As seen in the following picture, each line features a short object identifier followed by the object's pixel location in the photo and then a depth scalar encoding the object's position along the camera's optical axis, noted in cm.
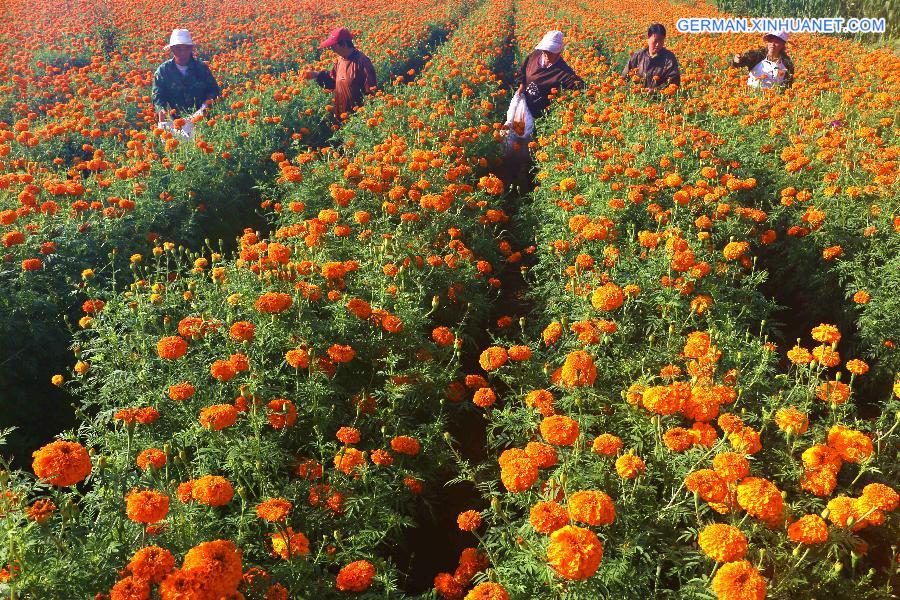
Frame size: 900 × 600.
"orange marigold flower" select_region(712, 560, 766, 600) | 157
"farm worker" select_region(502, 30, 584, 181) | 812
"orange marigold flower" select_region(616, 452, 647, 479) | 206
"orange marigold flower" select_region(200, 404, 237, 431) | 217
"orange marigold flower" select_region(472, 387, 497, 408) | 267
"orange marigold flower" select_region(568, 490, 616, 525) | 181
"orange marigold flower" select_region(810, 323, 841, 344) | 279
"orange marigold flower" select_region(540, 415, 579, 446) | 210
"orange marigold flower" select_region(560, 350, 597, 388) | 244
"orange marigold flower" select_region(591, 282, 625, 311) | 302
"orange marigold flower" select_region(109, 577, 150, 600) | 147
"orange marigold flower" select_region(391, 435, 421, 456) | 250
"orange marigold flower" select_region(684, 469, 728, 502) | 194
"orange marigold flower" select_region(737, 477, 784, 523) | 186
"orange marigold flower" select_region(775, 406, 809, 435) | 226
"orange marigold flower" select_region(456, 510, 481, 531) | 219
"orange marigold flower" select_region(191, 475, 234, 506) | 187
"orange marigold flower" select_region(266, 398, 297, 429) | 242
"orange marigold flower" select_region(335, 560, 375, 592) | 192
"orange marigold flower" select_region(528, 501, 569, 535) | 181
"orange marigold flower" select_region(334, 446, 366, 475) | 231
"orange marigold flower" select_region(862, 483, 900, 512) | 188
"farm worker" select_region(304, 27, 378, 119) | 822
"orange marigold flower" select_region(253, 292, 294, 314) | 271
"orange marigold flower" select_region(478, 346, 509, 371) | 275
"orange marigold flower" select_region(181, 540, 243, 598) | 149
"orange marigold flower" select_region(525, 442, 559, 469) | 206
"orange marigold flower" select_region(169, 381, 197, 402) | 230
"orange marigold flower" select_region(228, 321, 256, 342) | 259
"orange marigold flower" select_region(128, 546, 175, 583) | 151
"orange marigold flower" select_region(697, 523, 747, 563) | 171
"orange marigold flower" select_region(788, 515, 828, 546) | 189
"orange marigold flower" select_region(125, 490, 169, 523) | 165
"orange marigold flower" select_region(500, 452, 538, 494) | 199
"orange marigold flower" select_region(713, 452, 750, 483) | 193
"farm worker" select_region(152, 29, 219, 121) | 777
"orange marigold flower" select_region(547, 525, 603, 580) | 161
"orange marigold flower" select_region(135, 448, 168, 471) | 210
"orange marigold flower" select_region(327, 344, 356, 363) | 268
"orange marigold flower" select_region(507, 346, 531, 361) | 279
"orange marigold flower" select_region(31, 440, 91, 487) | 169
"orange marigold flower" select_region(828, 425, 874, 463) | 215
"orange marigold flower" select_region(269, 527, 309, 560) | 193
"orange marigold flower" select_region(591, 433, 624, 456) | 225
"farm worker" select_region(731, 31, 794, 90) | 809
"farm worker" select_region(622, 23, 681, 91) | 835
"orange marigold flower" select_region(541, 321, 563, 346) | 295
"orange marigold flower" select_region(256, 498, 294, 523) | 192
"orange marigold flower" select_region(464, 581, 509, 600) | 171
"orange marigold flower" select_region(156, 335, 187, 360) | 251
